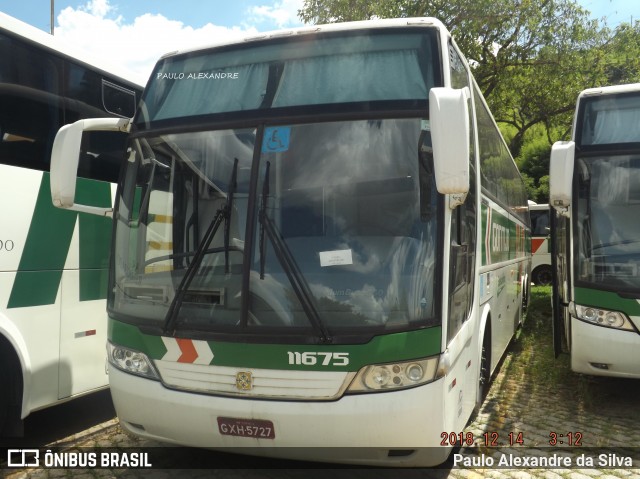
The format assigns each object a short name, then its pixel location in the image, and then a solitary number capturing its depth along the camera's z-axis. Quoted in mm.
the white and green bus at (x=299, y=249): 3592
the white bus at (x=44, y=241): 4672
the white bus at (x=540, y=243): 21656
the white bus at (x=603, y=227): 5840
